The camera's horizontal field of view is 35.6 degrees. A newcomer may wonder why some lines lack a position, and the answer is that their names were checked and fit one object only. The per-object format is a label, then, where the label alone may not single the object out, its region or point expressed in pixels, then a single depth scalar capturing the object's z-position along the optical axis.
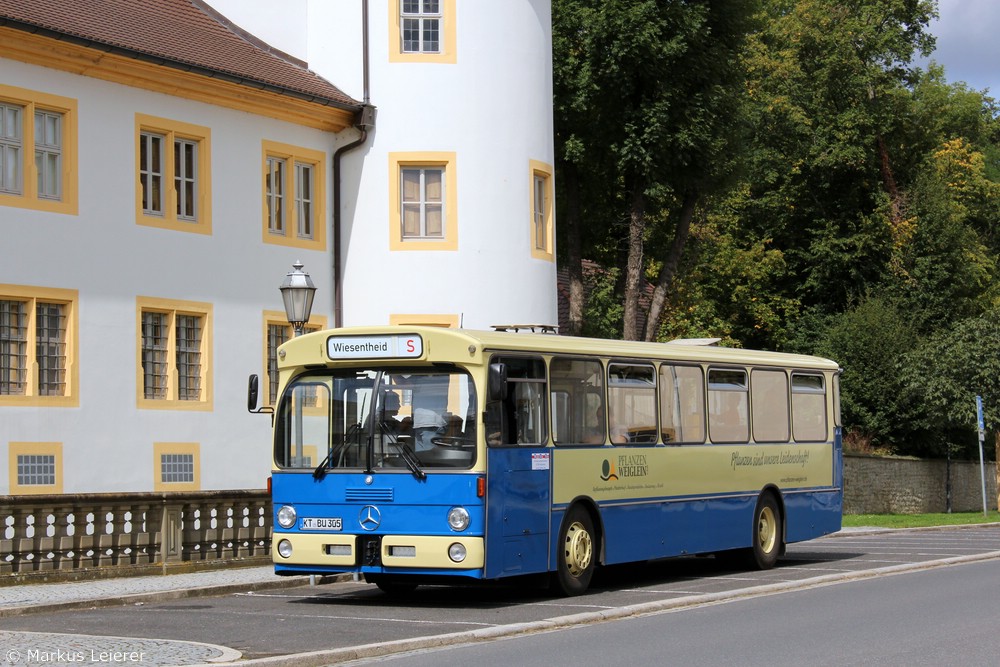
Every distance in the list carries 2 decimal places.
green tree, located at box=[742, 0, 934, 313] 57.06
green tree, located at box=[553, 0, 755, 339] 37.72
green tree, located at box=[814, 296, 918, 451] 53.81
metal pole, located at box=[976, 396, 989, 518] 39.62
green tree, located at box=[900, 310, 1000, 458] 49.22
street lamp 20.39
